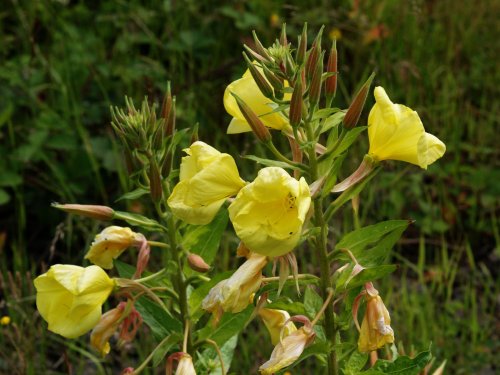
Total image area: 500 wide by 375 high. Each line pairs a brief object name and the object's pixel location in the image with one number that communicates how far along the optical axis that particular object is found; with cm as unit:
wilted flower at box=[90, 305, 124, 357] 126
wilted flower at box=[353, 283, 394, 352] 116
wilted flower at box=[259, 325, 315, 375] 113
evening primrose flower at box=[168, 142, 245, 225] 112
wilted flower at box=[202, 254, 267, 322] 114
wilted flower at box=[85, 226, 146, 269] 125
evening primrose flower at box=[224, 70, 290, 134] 123
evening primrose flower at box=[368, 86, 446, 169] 117
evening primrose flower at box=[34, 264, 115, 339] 118
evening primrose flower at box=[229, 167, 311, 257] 105
